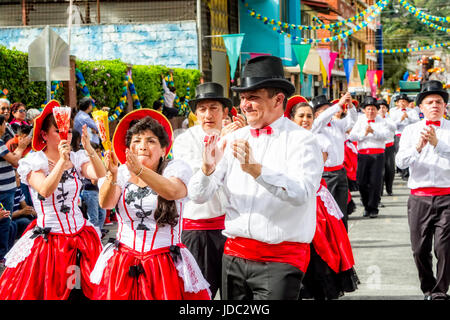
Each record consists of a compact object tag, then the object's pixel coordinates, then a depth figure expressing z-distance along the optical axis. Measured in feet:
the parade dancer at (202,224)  18.10
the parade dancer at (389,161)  50.42
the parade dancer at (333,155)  30.73
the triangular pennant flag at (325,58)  93.25
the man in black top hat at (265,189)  13.14
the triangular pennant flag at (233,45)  71.23
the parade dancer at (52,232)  16.61
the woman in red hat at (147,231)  14.16
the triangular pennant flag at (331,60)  95.02
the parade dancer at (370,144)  42.88
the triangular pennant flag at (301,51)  84.48
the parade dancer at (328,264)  21.49
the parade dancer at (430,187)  21.54
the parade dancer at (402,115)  60.95
